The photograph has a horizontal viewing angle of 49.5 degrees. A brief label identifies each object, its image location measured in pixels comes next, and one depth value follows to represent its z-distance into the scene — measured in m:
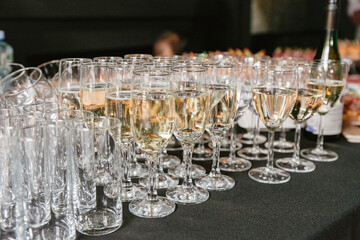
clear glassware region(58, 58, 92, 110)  1.03
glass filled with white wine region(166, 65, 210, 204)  0.83
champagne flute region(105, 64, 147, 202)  0.87
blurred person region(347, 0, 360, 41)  6.66
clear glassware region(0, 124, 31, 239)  0.59
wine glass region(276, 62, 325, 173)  1.11
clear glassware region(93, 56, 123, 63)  1.05
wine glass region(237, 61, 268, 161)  1.20
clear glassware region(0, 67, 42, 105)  0.98
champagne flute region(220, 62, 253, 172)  1.07
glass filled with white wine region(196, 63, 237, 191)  0.93
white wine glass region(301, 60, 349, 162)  1.25
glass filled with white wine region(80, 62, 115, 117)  0.93
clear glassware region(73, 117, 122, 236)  0.70
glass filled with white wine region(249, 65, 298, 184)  0.99
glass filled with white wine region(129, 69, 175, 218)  0.77
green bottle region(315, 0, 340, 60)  1.49
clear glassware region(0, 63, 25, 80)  1.30
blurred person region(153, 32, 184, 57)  4.73
